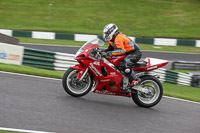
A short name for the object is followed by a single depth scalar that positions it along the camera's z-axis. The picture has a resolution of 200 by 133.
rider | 13.30
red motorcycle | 13.30
